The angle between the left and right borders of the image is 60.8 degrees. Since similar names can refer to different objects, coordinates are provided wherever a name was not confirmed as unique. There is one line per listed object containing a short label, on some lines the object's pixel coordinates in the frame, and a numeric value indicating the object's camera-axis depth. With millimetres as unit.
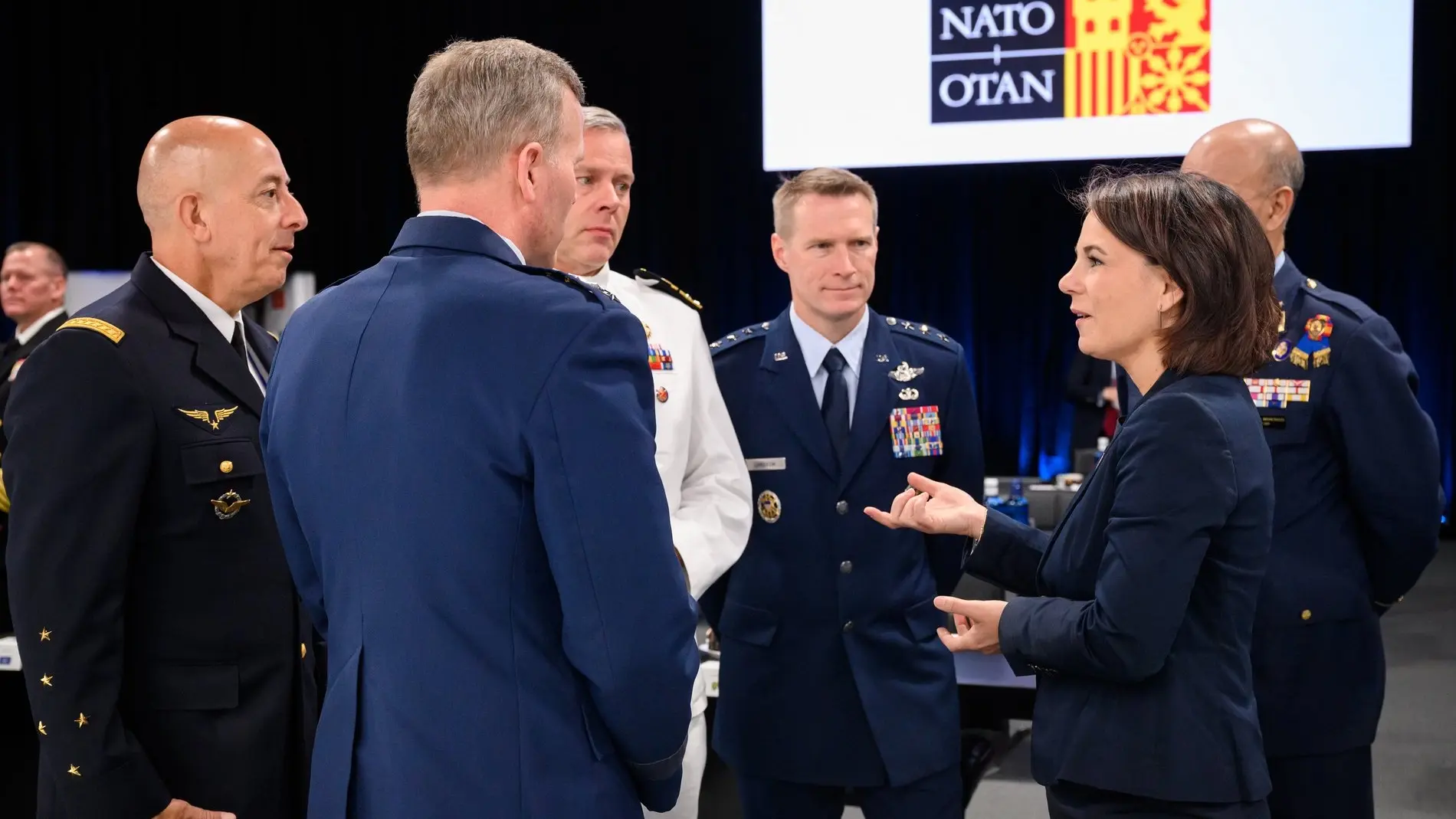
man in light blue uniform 1276
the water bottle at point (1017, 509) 4984
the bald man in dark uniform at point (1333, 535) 2074
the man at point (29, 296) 4977
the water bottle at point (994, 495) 4973
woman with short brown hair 1527
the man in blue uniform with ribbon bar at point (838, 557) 2293
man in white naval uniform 2152
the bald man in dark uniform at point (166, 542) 1703
